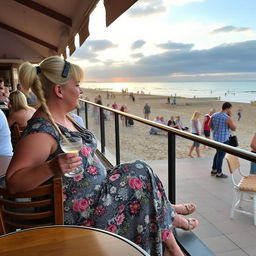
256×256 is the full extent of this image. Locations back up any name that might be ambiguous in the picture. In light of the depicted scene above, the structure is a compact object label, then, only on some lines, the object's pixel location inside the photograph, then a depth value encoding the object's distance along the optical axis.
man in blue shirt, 6.15
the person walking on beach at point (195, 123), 8.52
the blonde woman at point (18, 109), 3.31
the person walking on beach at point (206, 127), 8.39
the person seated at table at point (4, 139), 2.38
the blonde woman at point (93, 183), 1.40
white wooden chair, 3.52
